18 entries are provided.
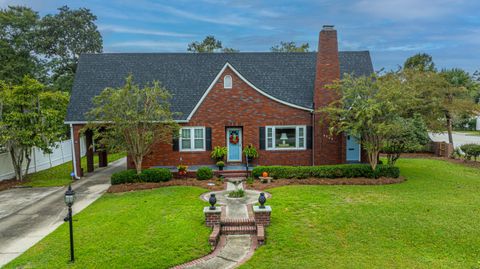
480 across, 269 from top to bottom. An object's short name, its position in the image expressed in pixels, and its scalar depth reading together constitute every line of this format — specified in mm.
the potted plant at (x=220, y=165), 17125
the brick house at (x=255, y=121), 18156
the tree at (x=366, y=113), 14500
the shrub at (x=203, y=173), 16016
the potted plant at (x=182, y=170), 16408
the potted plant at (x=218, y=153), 18016
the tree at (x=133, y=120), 14812
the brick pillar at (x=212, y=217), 9359
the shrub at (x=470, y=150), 20625
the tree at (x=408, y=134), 15016
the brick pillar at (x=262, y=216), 9336
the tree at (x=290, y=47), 41475
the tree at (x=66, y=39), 34312
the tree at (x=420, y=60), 47062
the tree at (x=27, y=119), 15938
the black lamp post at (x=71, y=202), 7566
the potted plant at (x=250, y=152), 17944
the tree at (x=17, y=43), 30688
